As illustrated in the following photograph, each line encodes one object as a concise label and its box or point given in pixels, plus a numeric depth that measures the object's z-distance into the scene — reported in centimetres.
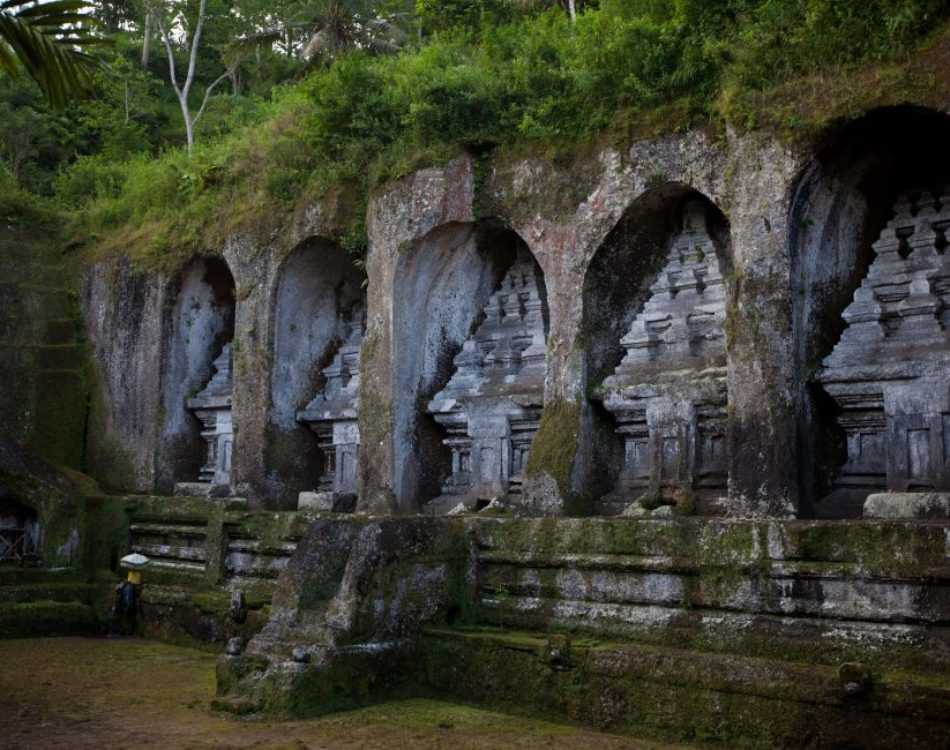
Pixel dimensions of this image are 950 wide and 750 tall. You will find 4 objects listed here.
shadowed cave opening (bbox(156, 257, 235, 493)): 1466
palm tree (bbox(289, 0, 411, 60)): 2548
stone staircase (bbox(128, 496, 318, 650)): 1111
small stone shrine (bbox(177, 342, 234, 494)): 1430
